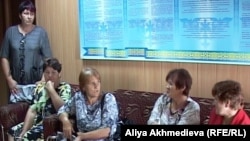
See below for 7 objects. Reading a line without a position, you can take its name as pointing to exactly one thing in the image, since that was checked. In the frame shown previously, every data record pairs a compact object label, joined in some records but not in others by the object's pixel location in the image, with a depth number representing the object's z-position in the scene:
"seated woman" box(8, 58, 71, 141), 3.27
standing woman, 3.90
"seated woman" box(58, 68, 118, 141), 2.83
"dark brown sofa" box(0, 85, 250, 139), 2.91
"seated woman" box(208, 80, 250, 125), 2.24
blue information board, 2.95
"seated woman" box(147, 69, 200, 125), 2.58
